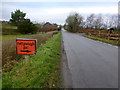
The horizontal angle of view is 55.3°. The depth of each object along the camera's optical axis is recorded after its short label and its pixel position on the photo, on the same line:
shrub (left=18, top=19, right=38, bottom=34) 43.34
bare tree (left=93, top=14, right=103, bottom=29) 68.44
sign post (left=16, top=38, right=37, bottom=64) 5.02
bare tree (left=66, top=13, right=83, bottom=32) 64.25
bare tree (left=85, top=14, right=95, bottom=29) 75.68
